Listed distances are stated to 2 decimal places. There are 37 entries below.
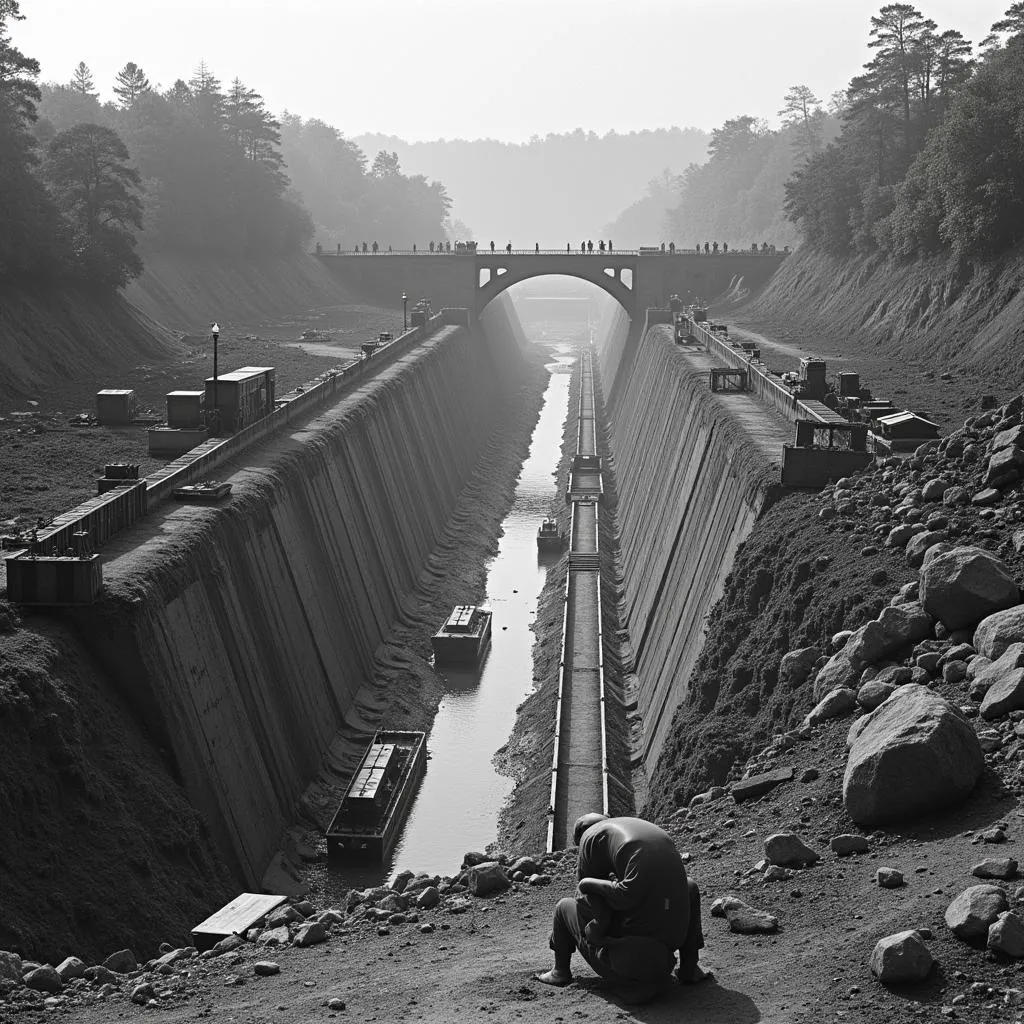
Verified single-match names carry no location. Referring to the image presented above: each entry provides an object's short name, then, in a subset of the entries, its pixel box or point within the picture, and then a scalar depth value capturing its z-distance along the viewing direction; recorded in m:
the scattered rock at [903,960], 13.69
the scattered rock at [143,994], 16.73
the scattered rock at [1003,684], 19.03
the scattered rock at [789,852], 17.31
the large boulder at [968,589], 21.64
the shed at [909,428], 40.41
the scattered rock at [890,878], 15.88
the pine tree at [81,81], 145.25
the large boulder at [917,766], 17.38
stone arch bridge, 123.69
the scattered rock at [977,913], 14.05
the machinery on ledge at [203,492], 38.28
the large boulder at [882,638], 22.45
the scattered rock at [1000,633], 20.47
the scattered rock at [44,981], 17.78
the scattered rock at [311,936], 18.19
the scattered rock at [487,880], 19.11
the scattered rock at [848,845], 17.31
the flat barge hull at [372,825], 32.09
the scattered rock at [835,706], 22.22
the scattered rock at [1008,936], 13.68
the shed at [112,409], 55.75
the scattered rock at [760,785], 20.78
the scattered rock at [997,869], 15.09
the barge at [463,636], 48.28
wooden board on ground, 21.88
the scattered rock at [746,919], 15.77
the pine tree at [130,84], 138.50
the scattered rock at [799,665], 26.20
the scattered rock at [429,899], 19.02
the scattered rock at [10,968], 17.69
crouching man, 14.22
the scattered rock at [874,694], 21.27
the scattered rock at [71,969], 18.78
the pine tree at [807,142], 188.73
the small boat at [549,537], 65.75
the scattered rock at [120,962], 19.70
